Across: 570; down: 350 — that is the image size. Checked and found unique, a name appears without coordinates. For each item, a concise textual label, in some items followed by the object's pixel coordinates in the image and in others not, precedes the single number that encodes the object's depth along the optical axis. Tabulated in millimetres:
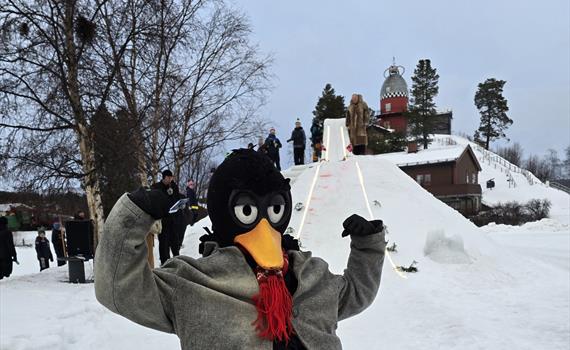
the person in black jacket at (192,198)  9012
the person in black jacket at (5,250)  9000
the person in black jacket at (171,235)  7863
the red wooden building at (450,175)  34938
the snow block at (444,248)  7836
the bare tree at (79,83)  8875
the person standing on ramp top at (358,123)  14578
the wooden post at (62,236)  12095
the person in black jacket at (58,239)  12258
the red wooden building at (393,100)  53719
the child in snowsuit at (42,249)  13078
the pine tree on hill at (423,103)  43706
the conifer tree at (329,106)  37312
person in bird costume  1746
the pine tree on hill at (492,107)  54188
